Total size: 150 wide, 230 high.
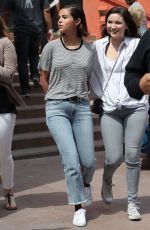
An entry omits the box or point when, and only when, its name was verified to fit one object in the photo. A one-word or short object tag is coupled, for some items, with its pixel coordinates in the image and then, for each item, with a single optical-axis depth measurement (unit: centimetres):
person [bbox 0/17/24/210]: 628
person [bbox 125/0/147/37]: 755
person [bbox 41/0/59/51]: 1198
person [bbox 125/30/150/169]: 412
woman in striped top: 601
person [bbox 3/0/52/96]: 1016
